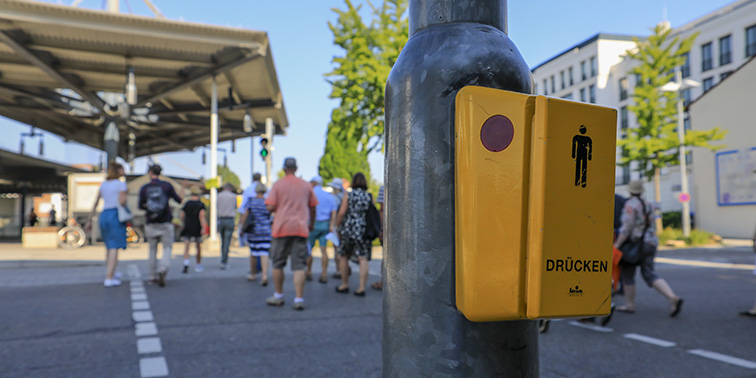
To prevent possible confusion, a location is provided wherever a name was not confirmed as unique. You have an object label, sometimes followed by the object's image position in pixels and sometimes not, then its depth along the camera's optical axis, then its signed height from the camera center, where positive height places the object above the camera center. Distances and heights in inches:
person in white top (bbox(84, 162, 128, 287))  341.4 -8.9
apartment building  1466.5 +464.9
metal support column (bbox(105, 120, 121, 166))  1040.2 +119.3
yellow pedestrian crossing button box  46.3 +0.2
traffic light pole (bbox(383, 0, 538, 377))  48.4 +0.2
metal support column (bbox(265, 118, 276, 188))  752.5 +52.6
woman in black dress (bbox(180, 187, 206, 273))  434.3 -13.4
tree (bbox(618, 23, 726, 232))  999.0 +168.5
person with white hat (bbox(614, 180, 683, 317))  259.1 -14.1
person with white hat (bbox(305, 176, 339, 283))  384.5 -11.2
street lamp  957.8 +153.3
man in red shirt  273.4 -10.6
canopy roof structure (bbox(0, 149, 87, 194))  1195.9 +72.3
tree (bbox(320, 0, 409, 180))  683.4 +171.0
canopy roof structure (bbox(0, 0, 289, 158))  677.9 +205.5
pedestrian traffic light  637.3 +65.4
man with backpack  356.5 -5.9
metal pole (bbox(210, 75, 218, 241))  778.4 +65.3
